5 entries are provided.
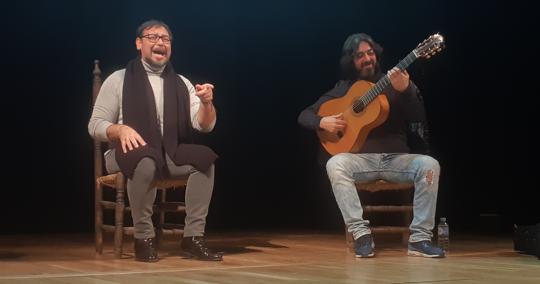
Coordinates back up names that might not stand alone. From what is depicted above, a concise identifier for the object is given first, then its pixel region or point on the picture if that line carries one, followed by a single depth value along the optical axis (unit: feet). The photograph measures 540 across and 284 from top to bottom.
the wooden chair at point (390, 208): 11.17
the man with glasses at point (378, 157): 10.50
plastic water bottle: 11.27
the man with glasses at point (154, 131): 9.82
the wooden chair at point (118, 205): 10.41
